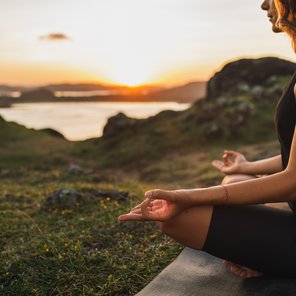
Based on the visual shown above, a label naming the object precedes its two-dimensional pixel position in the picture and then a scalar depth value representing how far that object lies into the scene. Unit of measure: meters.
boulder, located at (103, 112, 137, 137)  24.53
